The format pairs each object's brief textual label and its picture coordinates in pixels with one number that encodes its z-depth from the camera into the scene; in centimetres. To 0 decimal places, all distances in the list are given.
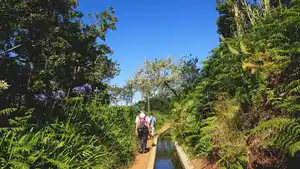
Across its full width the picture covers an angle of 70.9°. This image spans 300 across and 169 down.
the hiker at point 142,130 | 834
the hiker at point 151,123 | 1214
